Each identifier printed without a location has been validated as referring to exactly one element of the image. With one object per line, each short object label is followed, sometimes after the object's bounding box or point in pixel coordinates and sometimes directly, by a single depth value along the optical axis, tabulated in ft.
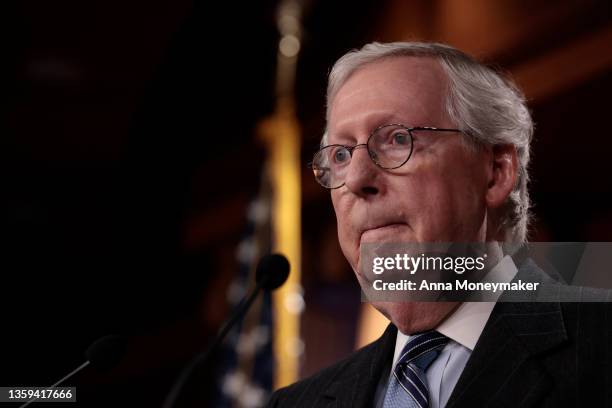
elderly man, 4.80
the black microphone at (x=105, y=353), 5.00
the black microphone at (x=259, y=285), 5.07
